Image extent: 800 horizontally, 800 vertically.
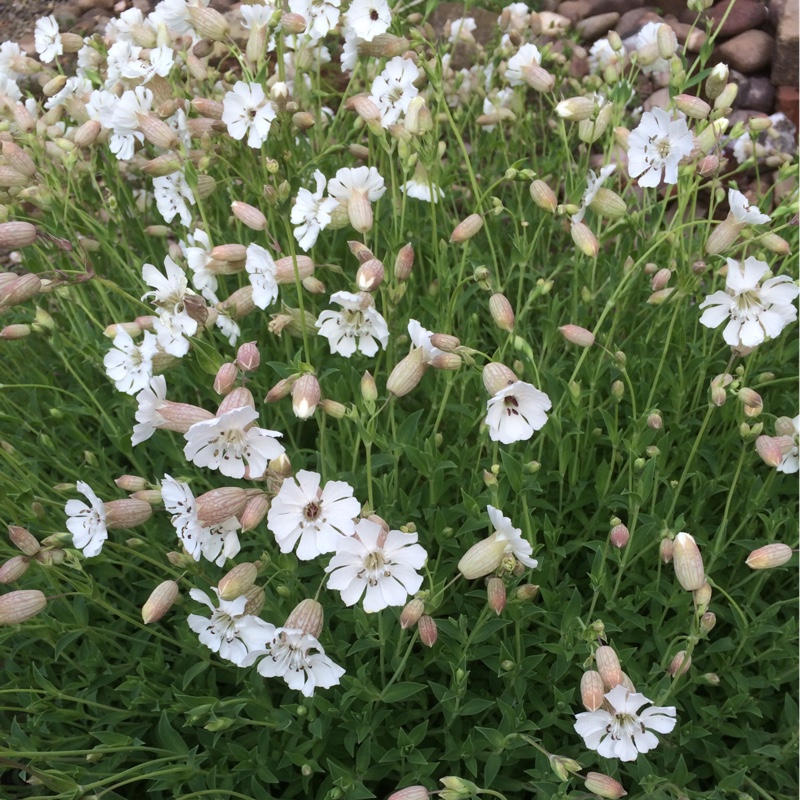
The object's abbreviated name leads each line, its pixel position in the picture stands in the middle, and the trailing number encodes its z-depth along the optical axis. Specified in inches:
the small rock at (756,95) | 24.1
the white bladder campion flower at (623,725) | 9.7
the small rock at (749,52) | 24.4
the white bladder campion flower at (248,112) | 13.5
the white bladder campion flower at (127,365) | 12.4
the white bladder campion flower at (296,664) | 9.9
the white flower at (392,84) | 14.9
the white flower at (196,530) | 10.2
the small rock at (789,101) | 23.3
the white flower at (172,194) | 14.5
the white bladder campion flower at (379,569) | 9.4
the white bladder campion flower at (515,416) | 10.5
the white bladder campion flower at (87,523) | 10.7
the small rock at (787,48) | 23.4
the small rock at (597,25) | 25.8
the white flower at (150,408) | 10.5
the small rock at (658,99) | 23.5
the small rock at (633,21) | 25.5
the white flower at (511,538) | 9.7
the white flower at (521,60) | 16.1
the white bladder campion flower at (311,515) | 9.5
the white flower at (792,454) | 11.4
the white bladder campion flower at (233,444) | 9.5
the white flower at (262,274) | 11.8
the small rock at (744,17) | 25.2
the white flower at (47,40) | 16.4
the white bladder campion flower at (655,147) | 12.5
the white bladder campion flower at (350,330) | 12.0
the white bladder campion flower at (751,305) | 11.5
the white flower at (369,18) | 14.2
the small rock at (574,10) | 26.4
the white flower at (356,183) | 13.4
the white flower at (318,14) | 14.9
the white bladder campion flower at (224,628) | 10.2
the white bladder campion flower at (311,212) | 13.2
